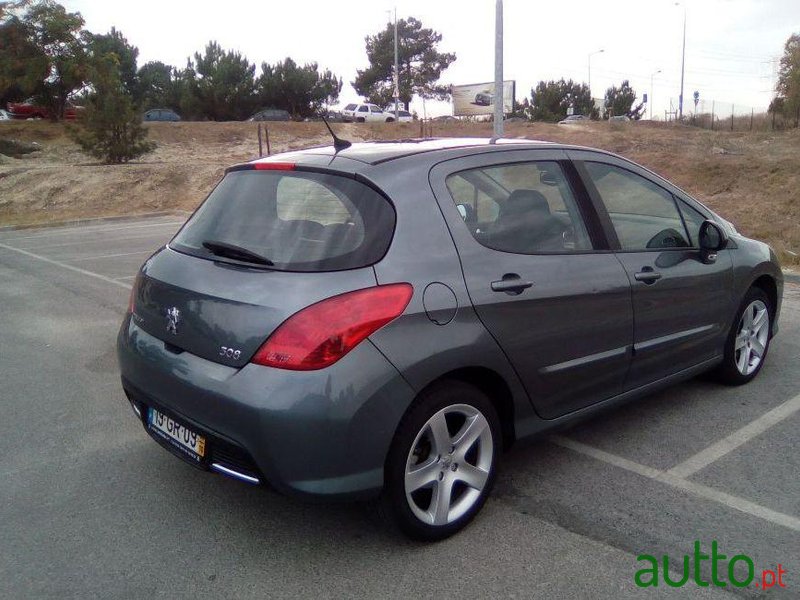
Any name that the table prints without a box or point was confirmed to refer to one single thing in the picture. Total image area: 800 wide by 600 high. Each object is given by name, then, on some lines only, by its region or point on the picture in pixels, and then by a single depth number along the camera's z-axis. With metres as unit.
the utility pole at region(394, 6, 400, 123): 49.53
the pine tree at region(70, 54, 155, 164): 24.25
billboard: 63.22
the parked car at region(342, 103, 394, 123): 52.56
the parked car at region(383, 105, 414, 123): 56.11
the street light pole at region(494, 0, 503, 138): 14.99
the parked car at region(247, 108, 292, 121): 50.75
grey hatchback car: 2.67
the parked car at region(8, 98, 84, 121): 44.28
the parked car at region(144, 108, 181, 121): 49.19
